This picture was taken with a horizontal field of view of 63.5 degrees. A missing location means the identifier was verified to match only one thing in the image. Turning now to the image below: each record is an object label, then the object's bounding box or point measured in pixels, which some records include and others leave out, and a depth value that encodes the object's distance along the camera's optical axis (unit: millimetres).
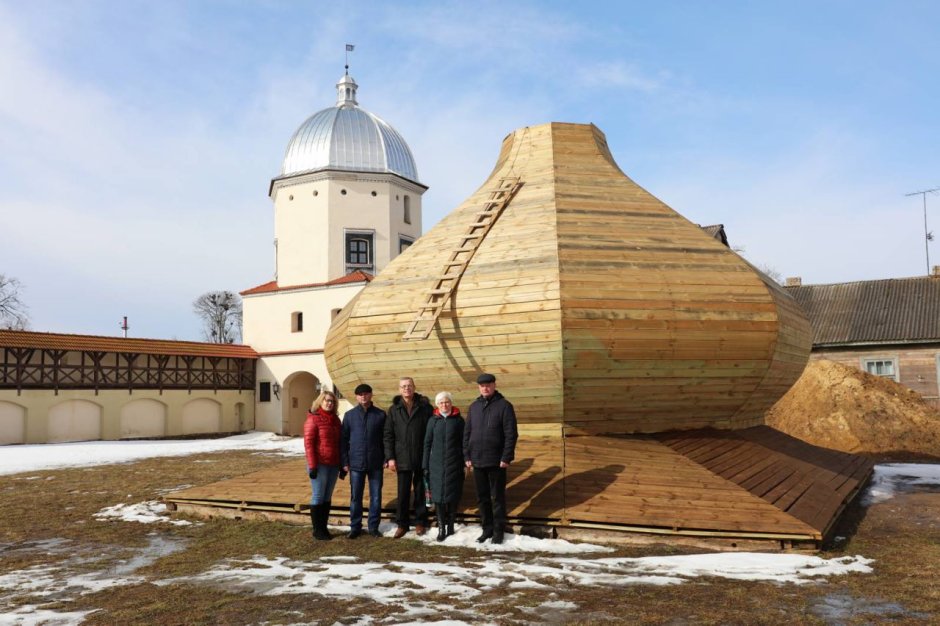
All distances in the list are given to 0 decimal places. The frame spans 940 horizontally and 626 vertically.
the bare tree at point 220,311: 64312
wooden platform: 8484
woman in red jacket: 8969
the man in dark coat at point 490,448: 8562
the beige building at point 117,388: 29203
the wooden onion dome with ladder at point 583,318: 10367
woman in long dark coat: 8711
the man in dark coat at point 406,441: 9023
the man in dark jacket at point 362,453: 9055
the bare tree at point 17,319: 51906
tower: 36156
